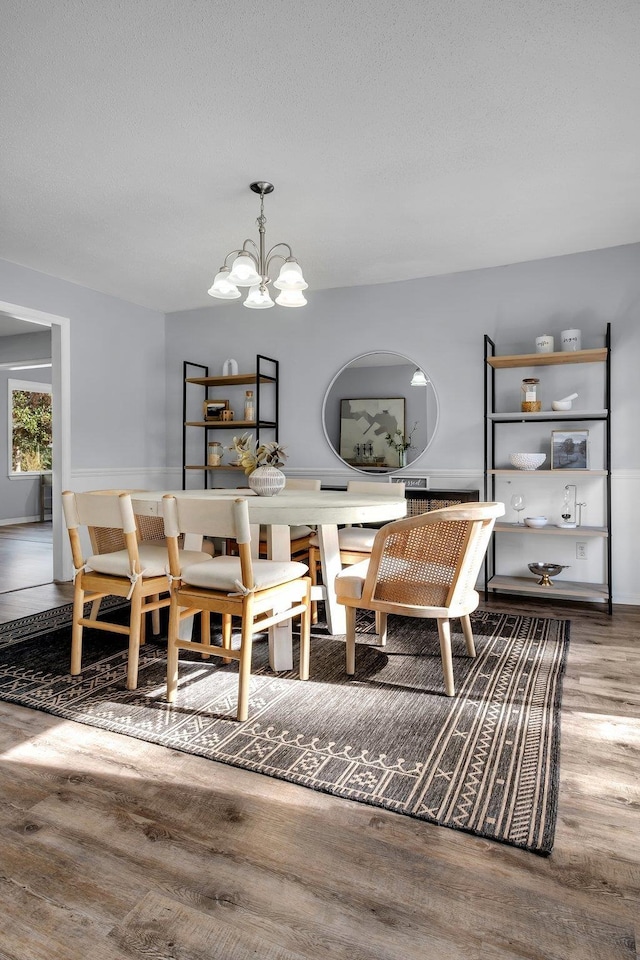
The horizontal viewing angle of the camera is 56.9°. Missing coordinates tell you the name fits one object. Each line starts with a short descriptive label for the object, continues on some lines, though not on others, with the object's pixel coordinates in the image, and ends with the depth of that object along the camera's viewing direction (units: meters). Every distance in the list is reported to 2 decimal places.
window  8.70
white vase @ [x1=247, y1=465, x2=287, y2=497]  3.25
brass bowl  3.99
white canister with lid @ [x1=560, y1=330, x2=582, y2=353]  4.02
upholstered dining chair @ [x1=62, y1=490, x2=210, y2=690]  2.52
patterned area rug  1.76
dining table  2.55
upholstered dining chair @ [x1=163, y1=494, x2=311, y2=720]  2.22
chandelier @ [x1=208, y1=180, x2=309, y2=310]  2.90
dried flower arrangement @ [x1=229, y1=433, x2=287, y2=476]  3.37
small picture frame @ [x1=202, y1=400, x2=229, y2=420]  5.41
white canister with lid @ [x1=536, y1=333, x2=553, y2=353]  4.04
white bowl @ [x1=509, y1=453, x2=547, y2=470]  4.10
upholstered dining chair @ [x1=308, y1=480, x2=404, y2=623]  3.54
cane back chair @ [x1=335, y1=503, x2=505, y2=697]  2.40
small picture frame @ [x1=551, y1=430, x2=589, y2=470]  4.13
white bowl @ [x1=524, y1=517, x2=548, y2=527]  4.05
